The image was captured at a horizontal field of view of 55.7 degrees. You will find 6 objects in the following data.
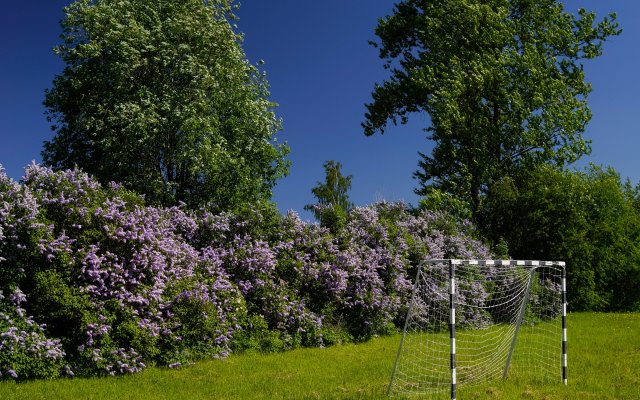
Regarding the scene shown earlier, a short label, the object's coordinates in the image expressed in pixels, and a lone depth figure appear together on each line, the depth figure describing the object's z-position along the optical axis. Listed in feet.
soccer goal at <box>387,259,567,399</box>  35.63
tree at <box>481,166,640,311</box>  85.66
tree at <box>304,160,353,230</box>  167.53
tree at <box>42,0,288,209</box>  66.74
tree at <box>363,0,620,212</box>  94.53
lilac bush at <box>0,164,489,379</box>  39.55
